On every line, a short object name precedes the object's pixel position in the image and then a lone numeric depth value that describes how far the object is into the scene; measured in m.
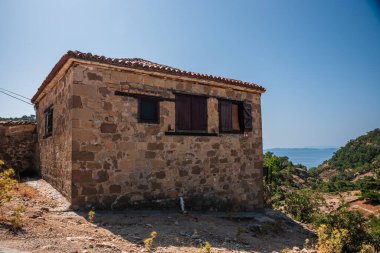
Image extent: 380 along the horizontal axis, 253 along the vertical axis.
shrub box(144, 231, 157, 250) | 4.39
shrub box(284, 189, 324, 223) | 10.94
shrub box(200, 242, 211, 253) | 3.65
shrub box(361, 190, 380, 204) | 15.25
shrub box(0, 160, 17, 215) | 4.88
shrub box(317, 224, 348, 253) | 5.46
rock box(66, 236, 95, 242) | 4.56
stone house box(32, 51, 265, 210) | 6.77
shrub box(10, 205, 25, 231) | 4.55
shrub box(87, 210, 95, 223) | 5.79
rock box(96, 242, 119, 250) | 4.49
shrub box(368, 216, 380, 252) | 7.80
